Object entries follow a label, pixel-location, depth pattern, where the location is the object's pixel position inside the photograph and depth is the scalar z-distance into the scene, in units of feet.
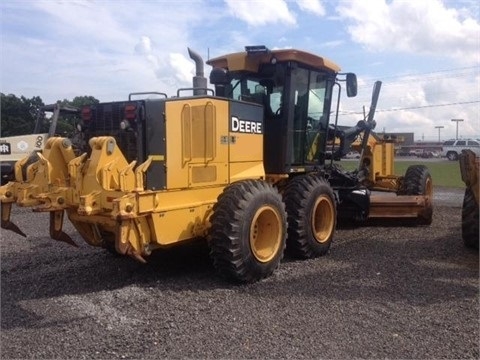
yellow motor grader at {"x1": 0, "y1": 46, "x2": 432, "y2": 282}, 17.61
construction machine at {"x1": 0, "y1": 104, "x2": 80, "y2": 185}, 47.14
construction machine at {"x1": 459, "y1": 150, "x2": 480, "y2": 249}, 22.63
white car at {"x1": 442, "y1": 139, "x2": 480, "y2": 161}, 147.60
